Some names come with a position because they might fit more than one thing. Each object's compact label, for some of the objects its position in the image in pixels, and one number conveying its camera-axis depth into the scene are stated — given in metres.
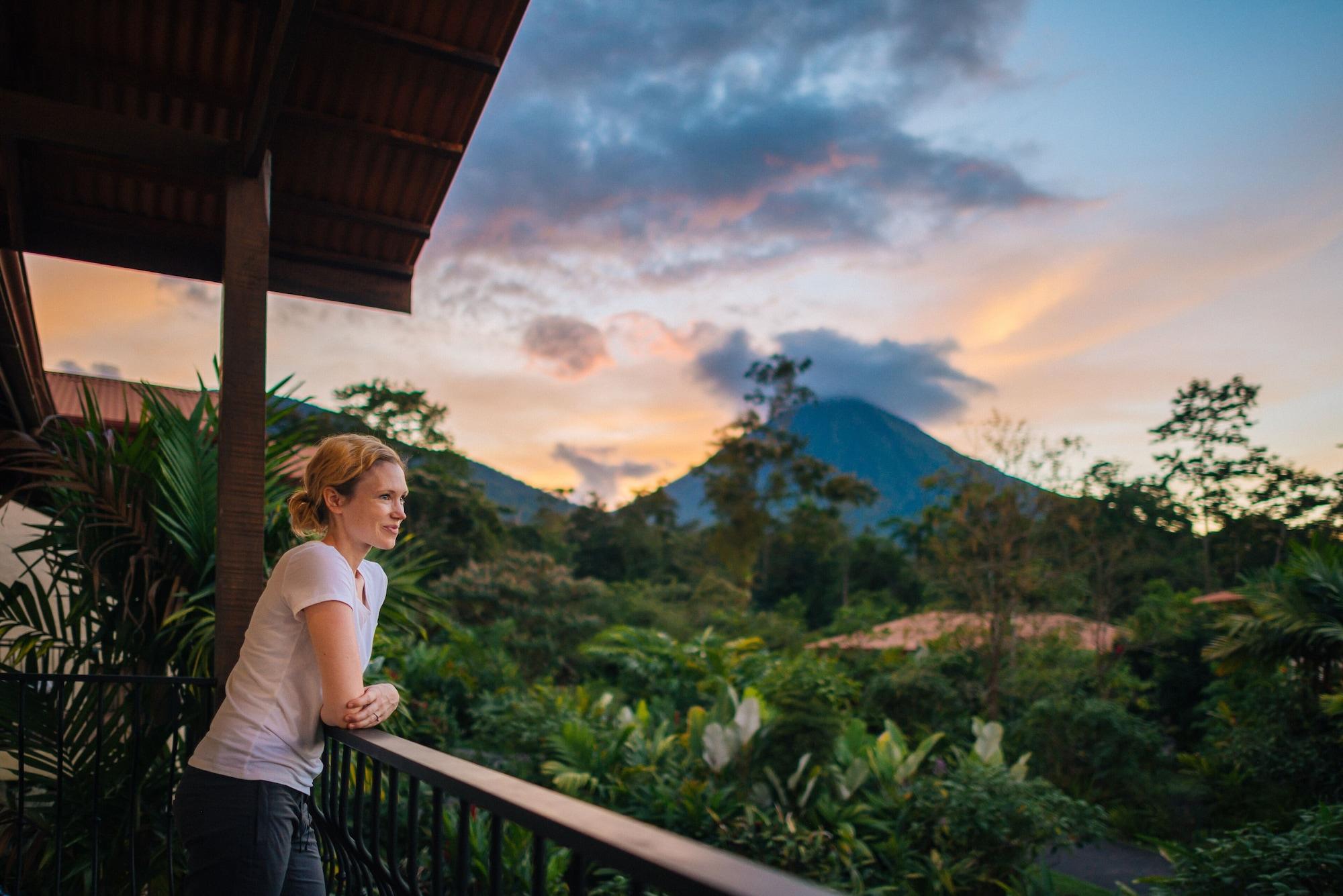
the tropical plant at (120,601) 3.12
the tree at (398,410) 21.00
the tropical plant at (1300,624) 7.03
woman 1.58
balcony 0.94
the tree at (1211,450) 27.89
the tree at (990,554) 12.16
